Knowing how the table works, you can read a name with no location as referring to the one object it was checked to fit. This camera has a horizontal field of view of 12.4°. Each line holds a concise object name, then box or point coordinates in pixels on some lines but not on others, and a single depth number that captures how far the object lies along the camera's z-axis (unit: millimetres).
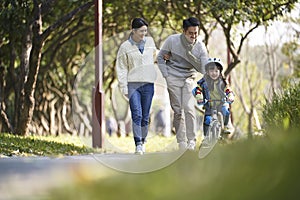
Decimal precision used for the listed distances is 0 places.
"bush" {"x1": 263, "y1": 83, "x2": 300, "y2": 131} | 14034
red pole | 22221
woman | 13403
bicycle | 14977
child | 14427
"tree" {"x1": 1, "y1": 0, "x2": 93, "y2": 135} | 24319
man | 14250
